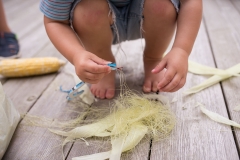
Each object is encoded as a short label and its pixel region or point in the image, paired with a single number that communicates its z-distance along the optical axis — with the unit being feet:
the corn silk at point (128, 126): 1.97
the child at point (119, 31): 2.06
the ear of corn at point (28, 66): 3.14
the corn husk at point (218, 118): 2.08
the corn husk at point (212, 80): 2.60
